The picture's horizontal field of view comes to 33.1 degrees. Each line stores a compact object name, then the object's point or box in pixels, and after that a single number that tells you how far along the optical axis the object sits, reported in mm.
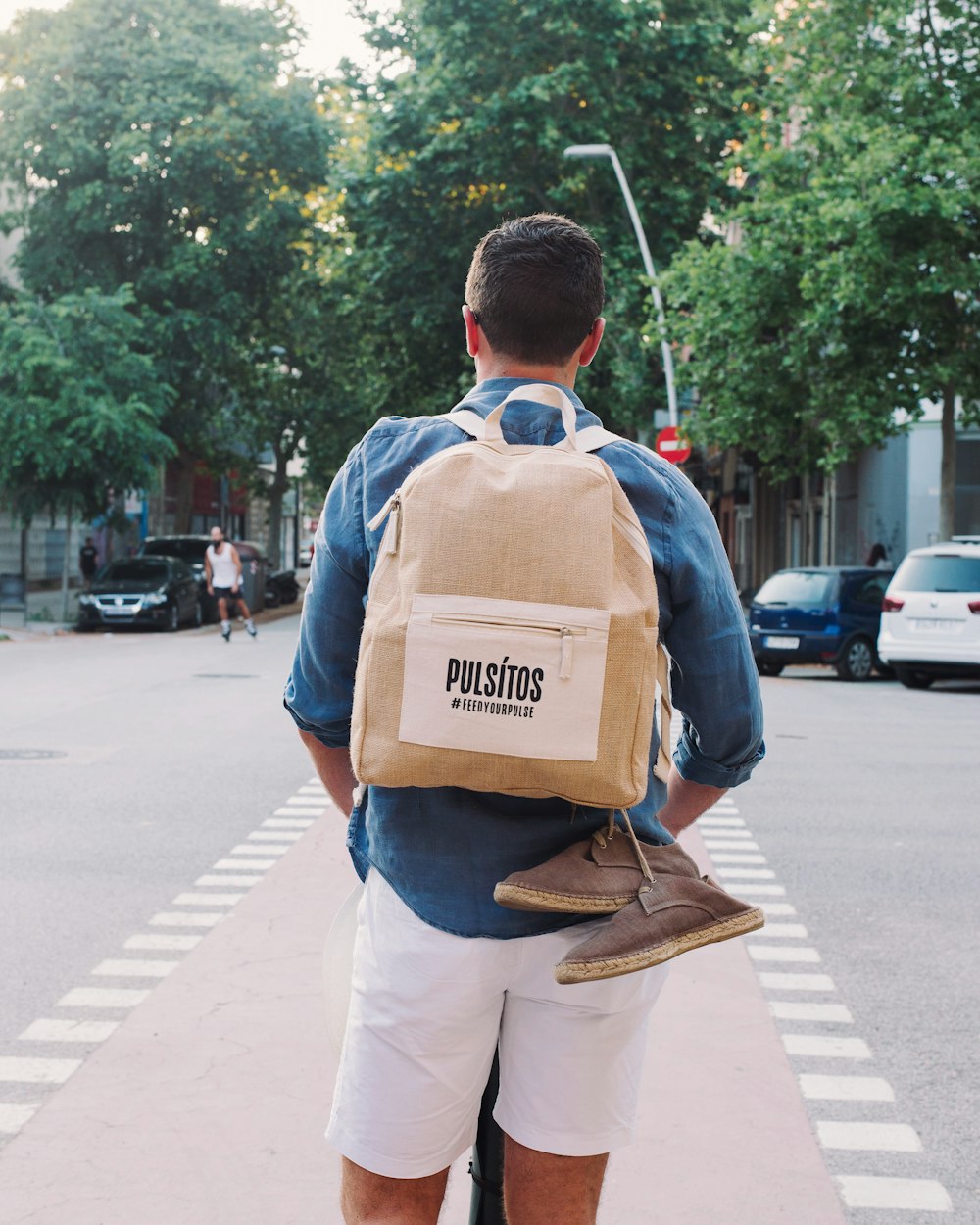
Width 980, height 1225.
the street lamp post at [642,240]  28694
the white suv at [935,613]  18375
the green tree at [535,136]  30859
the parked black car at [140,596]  29141
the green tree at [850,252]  22172
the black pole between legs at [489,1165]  2281
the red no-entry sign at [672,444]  28234
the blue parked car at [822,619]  20234
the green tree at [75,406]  29562
